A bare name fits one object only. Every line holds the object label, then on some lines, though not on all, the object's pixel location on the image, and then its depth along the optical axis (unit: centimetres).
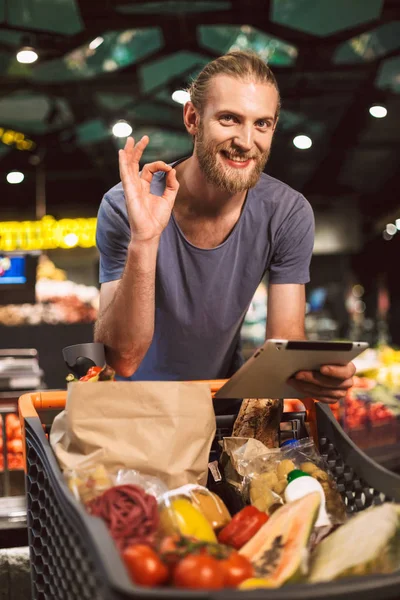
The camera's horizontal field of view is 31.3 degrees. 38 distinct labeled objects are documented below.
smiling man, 173
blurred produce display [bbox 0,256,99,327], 723
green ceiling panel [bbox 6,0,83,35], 586
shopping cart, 66
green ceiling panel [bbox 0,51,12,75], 723
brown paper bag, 101
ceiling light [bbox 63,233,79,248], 1111
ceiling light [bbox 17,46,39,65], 656
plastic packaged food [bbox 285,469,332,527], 105
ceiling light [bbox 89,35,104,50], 667
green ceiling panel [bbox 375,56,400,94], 758
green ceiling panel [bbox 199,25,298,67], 672
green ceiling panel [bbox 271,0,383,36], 586
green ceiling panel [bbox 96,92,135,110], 834
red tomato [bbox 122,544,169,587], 75
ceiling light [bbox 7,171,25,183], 1224
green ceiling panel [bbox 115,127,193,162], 980
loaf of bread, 126
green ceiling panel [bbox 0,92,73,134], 870
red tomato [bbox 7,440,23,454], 358
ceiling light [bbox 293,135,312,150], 1015
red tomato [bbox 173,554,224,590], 72
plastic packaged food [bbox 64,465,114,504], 95
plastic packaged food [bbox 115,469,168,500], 100
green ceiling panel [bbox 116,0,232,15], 611
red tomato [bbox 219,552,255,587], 77
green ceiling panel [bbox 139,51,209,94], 734
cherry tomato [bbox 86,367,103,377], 114
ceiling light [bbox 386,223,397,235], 1439
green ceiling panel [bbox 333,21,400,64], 665
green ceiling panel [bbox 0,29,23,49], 644
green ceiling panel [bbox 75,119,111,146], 965
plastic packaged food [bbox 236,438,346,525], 107
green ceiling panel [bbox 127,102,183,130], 890
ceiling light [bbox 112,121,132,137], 864
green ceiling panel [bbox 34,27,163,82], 673
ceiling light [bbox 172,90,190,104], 787
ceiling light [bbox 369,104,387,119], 867
